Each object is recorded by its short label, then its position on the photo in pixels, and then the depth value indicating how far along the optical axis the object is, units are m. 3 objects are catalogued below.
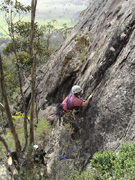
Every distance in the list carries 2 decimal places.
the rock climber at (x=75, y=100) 7.24
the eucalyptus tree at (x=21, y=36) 9.75
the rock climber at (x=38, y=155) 8.70
